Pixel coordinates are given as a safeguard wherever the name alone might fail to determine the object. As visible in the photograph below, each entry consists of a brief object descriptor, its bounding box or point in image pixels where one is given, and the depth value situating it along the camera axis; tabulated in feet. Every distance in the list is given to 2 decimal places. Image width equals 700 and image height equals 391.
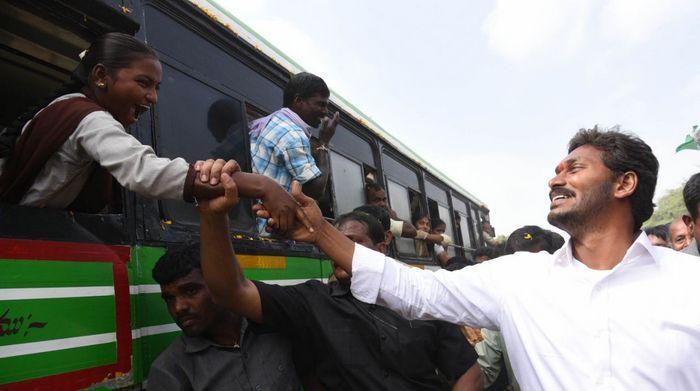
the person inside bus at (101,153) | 4.90
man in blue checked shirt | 9.23
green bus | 4.82
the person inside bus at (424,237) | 18.28
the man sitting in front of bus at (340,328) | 5.57
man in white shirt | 4.76
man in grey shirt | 5.86
